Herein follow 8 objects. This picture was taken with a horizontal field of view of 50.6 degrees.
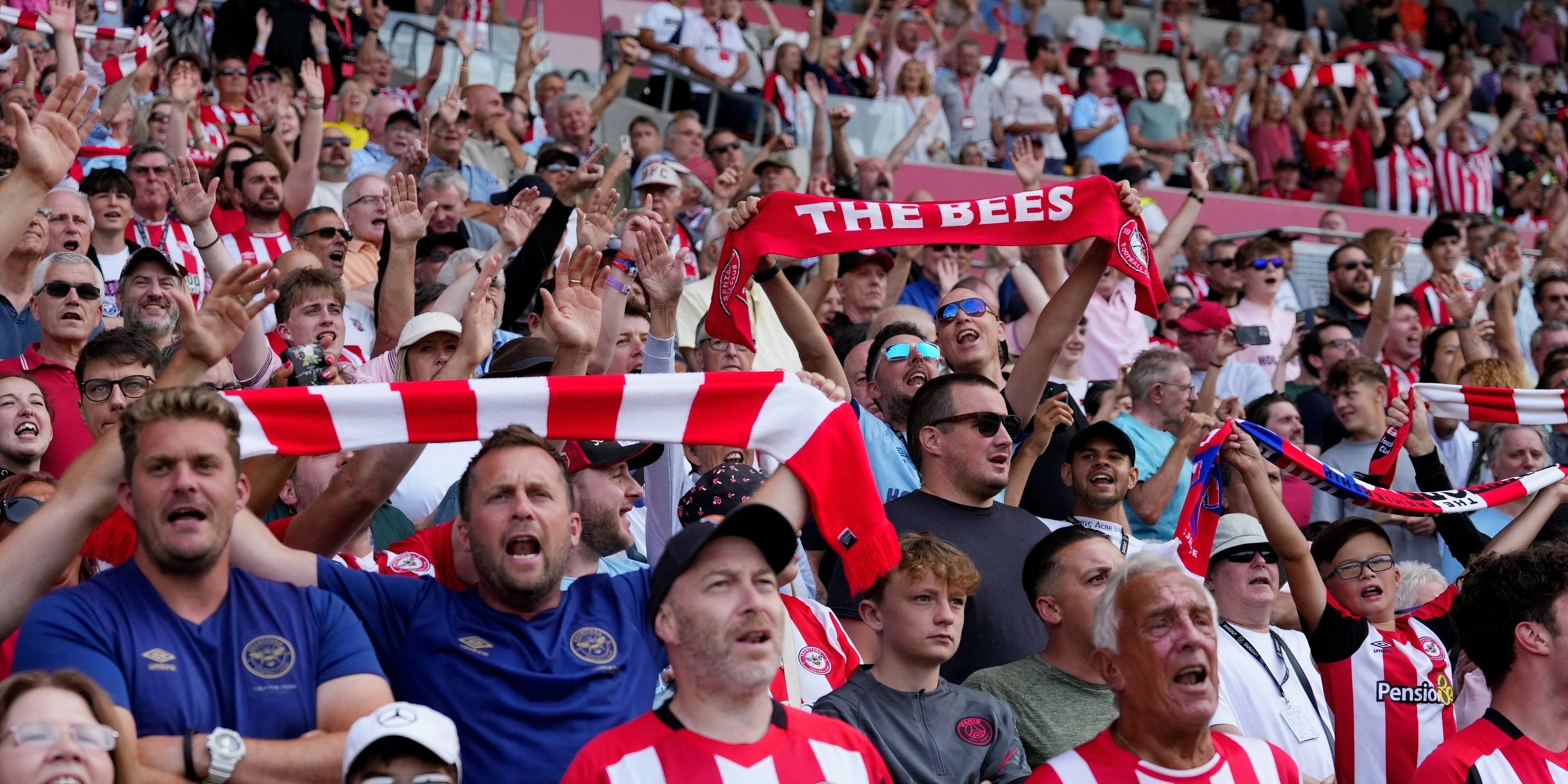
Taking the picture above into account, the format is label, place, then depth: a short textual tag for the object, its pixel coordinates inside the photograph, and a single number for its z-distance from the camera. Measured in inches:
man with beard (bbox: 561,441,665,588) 192.1
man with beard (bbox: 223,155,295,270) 333.4
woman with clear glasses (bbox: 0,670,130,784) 124.5
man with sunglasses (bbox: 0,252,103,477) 246.1
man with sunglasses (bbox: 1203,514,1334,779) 208.4
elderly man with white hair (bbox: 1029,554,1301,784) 155.0
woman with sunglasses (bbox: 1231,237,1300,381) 422.0
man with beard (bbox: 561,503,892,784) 138.9
